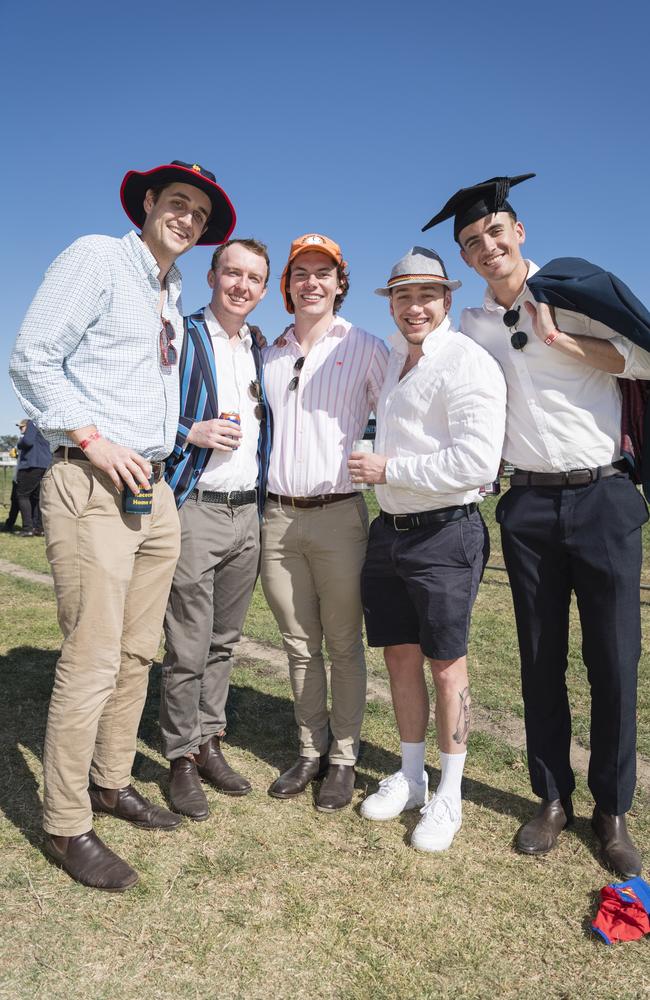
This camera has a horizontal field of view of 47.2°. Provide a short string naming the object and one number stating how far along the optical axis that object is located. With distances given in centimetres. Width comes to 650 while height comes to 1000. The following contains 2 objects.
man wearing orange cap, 347
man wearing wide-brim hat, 269
